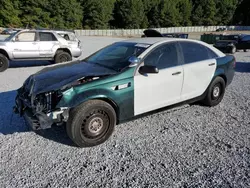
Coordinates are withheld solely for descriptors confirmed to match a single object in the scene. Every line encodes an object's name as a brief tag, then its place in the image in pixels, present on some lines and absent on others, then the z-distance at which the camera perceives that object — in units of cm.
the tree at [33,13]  4925
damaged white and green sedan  320
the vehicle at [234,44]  1503
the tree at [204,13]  8375
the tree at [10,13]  4706
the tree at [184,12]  8025
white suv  884
